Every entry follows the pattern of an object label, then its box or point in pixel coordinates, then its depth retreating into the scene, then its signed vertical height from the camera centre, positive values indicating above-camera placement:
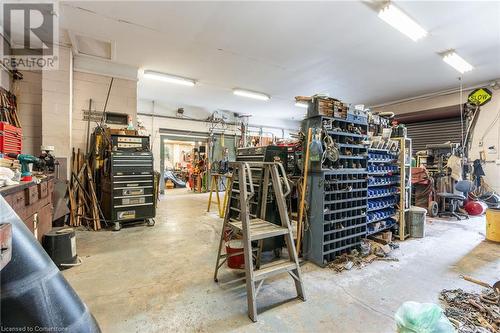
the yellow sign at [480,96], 5.98 +1.92
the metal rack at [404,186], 4.05 -0.36
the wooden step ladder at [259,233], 1.96 -0.64
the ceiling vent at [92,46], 4.14 +2.32
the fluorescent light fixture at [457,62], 4.44 +2.22
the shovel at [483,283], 2.27 -1.29
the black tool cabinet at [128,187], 4.14 -0.43
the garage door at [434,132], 6.72 +1.11
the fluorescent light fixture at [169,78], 5.60 +2.28
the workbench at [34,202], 1.91 -0.41
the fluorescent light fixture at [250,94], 7.00 +2.31
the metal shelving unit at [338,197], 2.90 -0.43
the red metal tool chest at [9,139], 2.88 +0.33
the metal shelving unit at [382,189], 3.75 -0.42
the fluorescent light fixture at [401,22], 3.15 +2.18
